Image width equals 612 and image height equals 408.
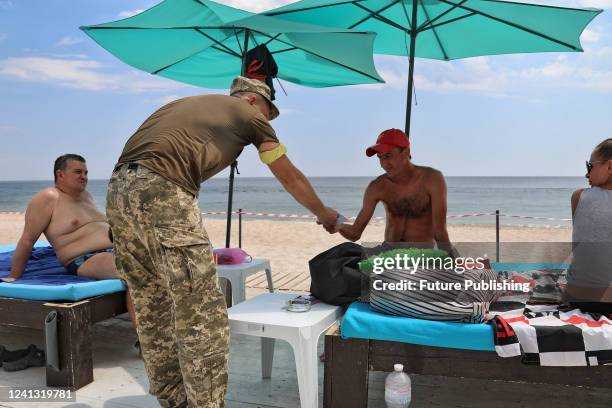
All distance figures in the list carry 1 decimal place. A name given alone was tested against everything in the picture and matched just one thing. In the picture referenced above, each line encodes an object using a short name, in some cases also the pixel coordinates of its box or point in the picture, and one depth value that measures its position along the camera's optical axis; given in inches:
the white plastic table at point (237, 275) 167.8
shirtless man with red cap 153.1
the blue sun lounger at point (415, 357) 92.9
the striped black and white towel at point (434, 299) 96.7
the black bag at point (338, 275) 114.8
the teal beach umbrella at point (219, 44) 164.7
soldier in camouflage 85.4
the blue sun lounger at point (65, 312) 124.0
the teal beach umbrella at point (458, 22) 177.9
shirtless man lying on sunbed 149.3
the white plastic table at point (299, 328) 97.3
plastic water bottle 97.8
